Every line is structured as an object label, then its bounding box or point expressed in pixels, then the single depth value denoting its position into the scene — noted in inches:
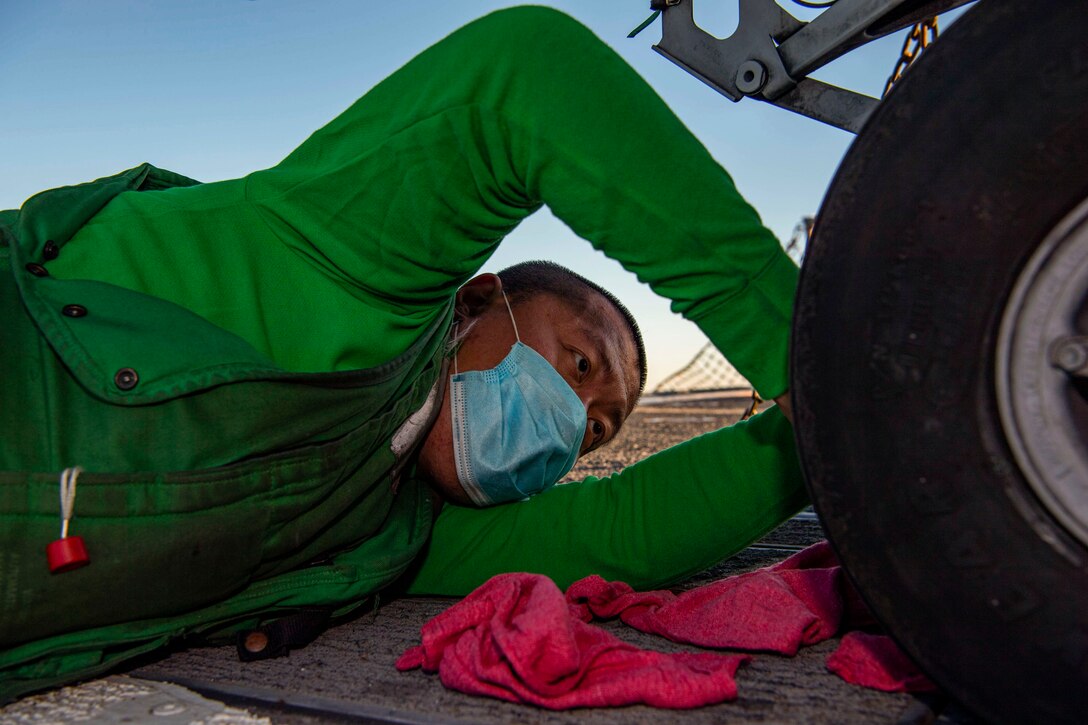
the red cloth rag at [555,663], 43.4
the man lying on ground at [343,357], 44.9
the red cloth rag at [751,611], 52.6
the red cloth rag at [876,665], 44.1
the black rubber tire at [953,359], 32.2
